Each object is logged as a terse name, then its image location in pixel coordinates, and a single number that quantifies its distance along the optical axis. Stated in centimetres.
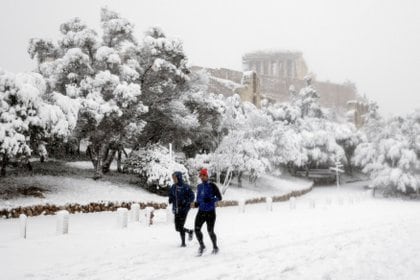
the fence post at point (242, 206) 1943
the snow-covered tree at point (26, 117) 1534
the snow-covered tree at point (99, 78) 2125
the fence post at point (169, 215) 1441
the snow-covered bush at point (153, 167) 2234
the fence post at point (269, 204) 2086
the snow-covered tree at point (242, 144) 2848
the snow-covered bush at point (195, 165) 2556
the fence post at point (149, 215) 1366
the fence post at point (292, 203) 2186
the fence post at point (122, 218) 1286
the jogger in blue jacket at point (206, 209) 819
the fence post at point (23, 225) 1071
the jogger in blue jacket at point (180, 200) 905
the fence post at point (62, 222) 1138
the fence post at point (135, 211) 1455
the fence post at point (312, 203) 2292
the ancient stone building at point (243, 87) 5219
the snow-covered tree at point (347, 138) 4931
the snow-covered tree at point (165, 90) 2420
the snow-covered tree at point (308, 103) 5188
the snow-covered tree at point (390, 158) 3644
